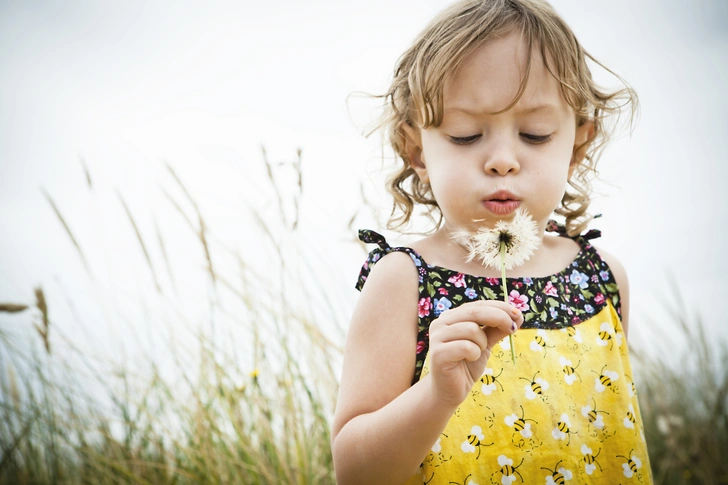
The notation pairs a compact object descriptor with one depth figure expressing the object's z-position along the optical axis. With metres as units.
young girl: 0.65
